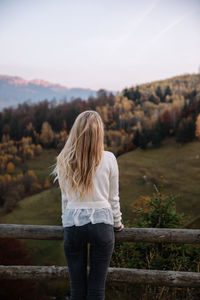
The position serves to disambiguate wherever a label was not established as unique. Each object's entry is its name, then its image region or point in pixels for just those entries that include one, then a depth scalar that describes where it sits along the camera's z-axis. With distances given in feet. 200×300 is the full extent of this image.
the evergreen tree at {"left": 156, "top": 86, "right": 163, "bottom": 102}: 333.46
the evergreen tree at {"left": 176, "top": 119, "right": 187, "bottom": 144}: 204.33
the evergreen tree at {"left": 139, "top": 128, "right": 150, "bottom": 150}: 212.02
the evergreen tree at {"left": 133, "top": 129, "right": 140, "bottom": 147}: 223.51
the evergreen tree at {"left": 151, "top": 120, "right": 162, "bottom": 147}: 210.86
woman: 8.05
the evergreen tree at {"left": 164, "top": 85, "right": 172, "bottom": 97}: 332.19
